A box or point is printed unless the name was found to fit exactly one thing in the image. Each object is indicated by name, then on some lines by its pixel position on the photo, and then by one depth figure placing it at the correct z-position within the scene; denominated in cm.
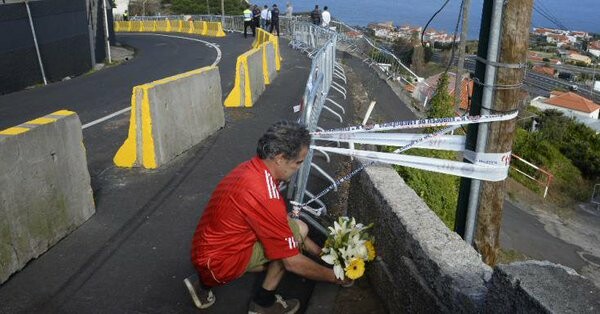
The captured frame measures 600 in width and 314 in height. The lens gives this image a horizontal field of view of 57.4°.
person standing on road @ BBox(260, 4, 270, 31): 3194
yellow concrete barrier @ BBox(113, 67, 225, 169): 714
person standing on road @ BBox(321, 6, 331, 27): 2908
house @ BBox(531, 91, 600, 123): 6240
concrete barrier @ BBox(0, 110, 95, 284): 445
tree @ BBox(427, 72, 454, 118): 1532
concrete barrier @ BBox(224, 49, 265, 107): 1188
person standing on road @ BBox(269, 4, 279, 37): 3088
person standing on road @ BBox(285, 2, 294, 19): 3589
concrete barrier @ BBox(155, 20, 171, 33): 4210
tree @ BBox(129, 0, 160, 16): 7794
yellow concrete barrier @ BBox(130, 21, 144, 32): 4411
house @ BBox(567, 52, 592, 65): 12158
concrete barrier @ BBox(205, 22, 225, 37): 3641
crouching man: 372
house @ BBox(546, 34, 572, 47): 15258
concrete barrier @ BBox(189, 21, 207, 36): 3803
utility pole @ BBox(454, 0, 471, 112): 2585
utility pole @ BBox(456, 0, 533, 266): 402
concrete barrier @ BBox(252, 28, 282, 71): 1893
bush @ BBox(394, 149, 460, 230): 805
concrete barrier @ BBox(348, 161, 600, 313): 242
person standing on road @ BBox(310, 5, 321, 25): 3084
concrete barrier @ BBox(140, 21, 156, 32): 4359
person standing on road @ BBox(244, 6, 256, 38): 3186
